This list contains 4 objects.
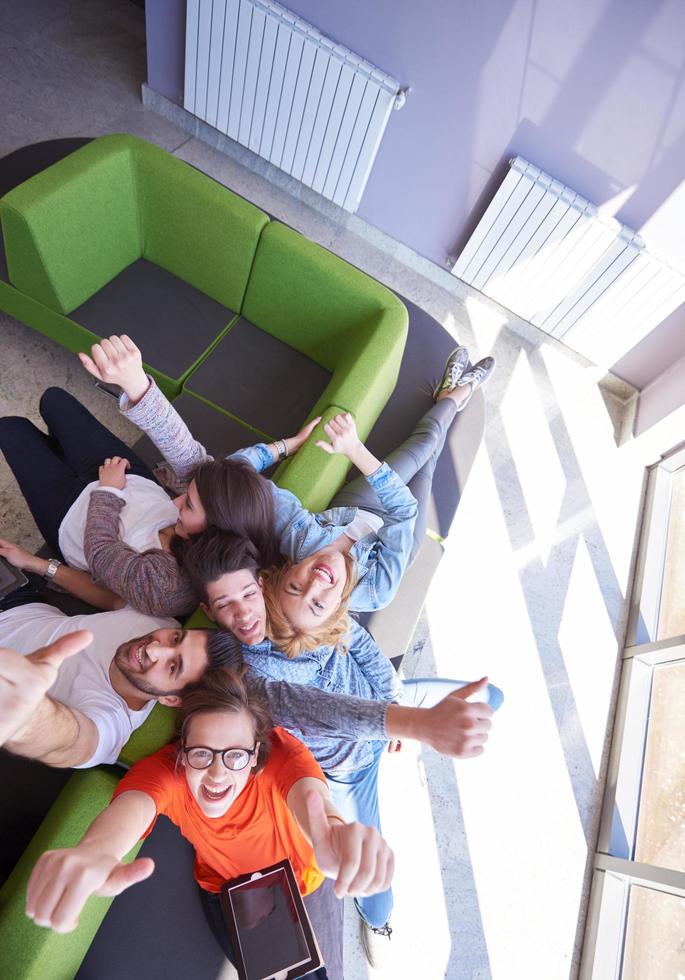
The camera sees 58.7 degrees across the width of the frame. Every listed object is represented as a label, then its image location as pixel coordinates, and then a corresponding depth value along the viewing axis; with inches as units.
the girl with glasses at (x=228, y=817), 44.0
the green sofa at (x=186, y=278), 99.6
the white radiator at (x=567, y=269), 138.4
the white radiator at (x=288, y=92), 138.6
